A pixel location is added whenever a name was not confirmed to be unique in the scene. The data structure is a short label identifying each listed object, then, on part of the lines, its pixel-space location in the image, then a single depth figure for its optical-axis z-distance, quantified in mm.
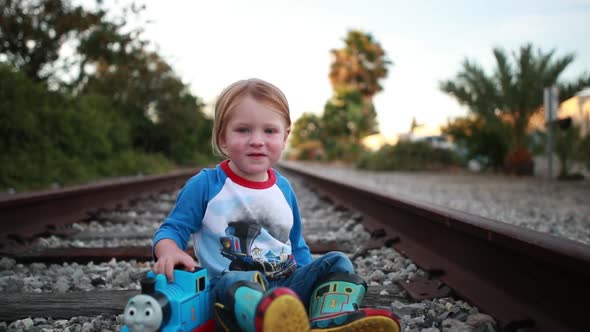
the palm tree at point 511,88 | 14188
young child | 1510
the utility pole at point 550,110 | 11250
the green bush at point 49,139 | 7219
